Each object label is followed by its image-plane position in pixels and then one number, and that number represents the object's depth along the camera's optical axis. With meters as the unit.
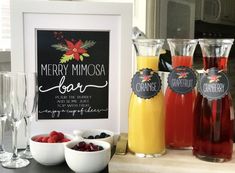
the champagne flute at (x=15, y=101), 0.86
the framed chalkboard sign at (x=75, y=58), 0.96
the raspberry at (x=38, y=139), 0.88
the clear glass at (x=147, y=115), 0.83
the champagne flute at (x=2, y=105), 0.87
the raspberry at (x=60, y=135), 0.88
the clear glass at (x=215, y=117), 0.80
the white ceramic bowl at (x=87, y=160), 0.78
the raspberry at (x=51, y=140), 0.86
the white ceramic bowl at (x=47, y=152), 0.84
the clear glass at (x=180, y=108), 0.88
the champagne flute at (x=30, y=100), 0.90
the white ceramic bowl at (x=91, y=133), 0.91
